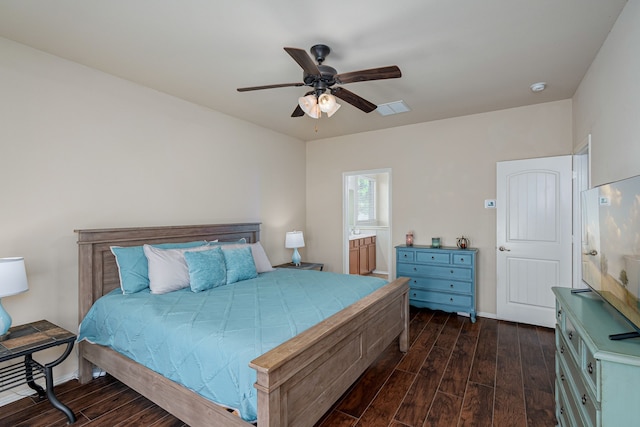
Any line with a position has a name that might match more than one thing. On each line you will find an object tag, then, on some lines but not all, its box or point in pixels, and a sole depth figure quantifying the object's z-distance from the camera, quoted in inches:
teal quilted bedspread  64.1
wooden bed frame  59.4
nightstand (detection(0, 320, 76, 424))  78.4
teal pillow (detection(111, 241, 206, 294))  104.0
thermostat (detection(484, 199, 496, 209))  160.2
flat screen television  51.0
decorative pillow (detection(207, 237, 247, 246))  134.5
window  275.9
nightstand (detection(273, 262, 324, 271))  188.2
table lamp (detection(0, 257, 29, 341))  78.1
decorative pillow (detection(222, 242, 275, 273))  144.1
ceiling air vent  145.1
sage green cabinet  44.2
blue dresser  156.4
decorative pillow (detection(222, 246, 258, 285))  121.5
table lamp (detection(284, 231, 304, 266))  186.5
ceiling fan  81.6
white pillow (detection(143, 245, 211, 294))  105.2
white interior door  142.2
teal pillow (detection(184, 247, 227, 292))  108.3
